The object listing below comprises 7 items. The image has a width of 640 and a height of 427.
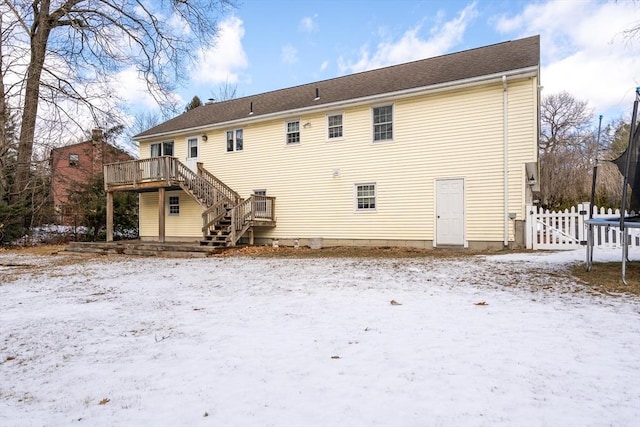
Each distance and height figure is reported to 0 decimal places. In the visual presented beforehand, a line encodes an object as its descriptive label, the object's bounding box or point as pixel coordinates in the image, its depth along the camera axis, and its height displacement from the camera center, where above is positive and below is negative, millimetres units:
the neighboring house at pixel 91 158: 19644 +3219
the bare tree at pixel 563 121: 30047 +7234
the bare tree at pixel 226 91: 41031 +12935
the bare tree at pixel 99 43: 17516 +8095
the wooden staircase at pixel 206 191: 14133 +872
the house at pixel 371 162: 11773 +1865
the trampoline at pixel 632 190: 6164 +385
